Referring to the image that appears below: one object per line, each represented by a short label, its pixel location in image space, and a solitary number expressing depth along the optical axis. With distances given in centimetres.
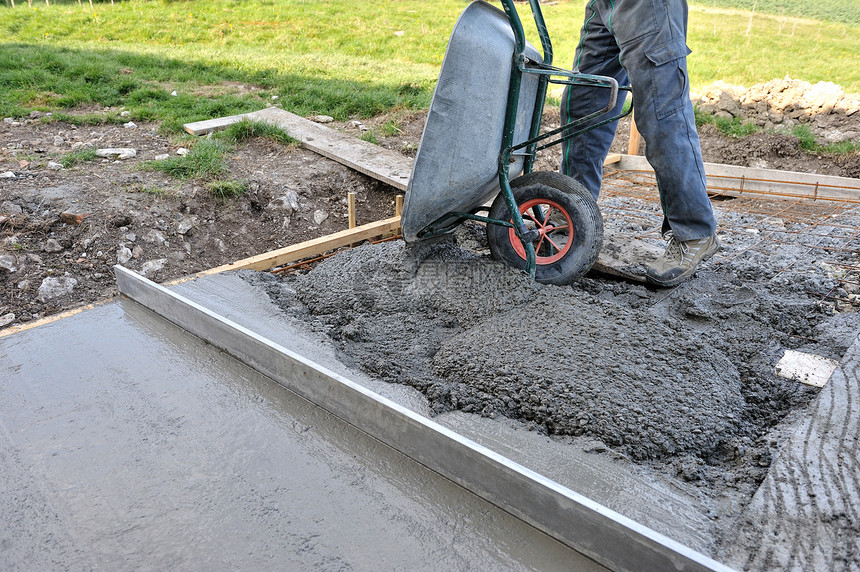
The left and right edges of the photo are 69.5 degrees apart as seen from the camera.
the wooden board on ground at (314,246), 310
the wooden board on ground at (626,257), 298
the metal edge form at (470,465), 137
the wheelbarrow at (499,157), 251
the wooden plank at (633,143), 542
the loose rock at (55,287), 298
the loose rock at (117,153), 453
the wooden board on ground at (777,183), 432
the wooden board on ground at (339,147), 445
